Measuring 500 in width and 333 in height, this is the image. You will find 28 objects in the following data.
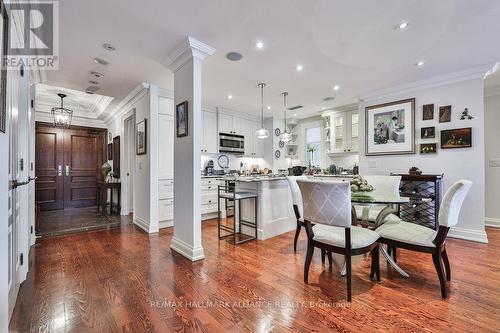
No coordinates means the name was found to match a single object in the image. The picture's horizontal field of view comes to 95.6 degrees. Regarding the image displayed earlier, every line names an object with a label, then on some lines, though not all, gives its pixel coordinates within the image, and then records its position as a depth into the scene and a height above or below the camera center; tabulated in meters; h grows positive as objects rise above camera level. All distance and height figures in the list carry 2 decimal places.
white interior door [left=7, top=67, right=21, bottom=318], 1.64 -0.22
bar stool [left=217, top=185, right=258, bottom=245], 3.23 -0.86
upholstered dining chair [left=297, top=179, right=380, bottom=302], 1.87 -0.50
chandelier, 4.68 +1.10
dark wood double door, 5.68 +0.08
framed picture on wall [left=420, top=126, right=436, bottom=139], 3.76 +0.56
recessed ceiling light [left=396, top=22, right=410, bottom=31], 2.27 +1.43
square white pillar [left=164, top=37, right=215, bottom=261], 2.67 +0.18
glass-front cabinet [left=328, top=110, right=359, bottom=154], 5.36 +0.84
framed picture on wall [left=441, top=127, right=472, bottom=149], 3.42 +0.43
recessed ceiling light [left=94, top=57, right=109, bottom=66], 2.99 +1.44
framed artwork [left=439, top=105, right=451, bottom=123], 3.61 +0.84
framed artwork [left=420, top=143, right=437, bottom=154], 3.75 +0.30
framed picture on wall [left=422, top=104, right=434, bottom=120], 3.79 +0.91
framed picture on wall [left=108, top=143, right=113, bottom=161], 6.12 +0.45
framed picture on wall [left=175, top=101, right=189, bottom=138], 2.79 +0.62
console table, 5.17 -0.56
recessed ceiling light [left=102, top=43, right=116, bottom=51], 2.66 +1.44
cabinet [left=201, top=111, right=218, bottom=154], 5.22 +0.81
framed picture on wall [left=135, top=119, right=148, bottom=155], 4.09 +0.56
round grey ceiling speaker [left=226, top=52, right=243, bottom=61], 2.87 +1.44
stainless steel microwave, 5.56 +0.60
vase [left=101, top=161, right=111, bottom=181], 5.38 -0.03
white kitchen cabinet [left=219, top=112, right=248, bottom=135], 5.57 +1.11
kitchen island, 3.40 -0.63
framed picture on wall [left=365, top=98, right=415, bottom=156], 4.00 +0.71
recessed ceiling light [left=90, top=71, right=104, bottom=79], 3.38 +1.43
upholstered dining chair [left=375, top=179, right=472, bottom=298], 1.88 -0.62
